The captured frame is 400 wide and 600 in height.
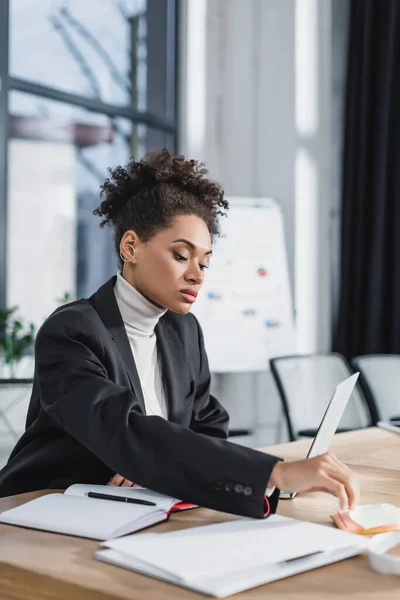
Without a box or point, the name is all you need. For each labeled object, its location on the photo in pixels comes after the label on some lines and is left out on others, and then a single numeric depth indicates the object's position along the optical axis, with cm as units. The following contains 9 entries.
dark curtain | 531
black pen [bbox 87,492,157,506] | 142
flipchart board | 472
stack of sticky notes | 134
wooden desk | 104
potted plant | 395
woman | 136
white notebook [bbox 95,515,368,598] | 105
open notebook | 130
